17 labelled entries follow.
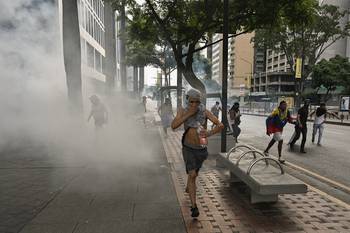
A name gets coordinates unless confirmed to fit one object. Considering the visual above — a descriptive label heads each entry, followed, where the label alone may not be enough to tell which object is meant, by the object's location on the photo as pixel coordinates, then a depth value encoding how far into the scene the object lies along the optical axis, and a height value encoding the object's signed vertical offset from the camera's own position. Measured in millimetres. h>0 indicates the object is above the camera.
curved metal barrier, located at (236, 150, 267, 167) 5171 -930
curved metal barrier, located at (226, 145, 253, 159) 5811 -991
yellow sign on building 31150 +2592
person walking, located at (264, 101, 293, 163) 8305 -669
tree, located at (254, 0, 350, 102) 28609 +4999
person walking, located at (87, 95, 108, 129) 10764 -549
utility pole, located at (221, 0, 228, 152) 7125 +443
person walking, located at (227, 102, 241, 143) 11469 -783
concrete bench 4203 -1108
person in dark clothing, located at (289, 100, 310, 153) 9832 -770
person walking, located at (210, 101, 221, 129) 17445 -689
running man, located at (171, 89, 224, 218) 4352 -509
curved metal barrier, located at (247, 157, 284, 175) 4621 -989
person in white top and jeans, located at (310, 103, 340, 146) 11344 -808
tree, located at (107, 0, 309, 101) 9664 +2419
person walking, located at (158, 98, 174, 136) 14398 -895
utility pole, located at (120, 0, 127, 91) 28947 +2507
